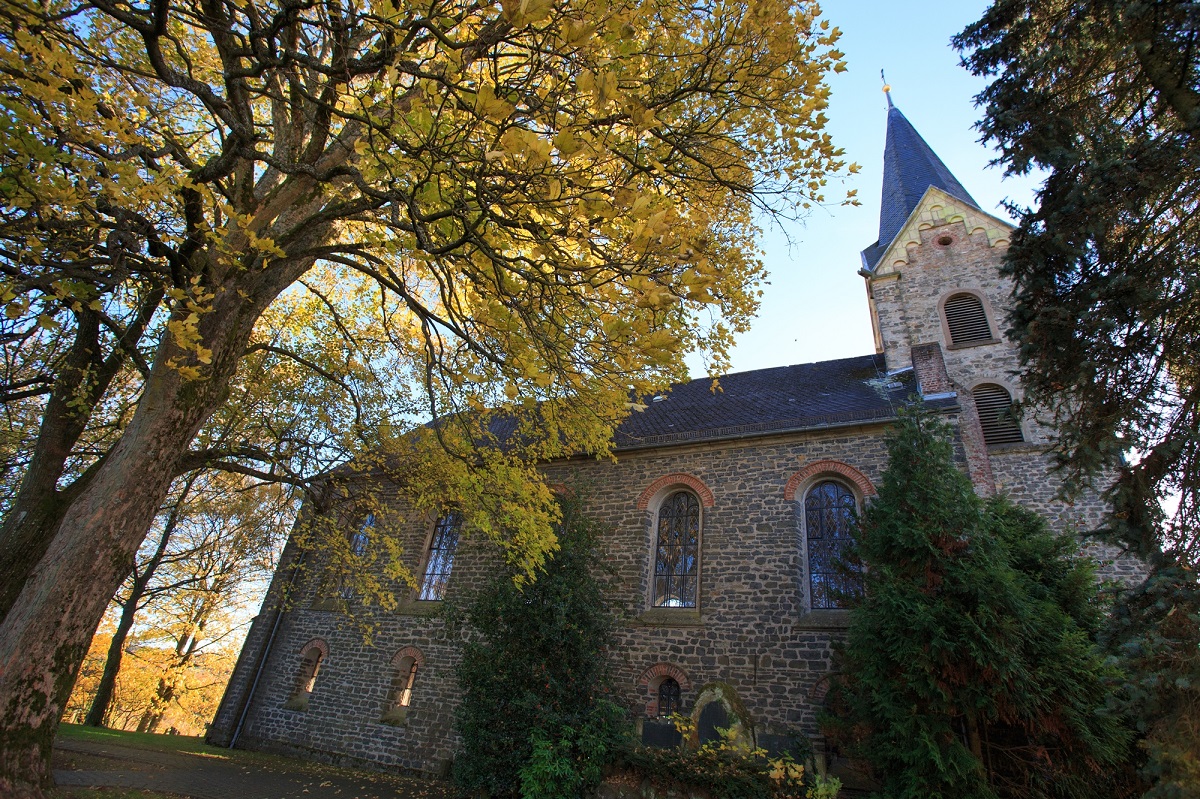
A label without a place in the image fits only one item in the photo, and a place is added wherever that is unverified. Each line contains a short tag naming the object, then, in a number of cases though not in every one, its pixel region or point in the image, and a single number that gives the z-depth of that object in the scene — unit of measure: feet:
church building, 31.45
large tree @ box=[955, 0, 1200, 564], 16.16
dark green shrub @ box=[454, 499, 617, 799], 26.91
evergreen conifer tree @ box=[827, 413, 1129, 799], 20.51
